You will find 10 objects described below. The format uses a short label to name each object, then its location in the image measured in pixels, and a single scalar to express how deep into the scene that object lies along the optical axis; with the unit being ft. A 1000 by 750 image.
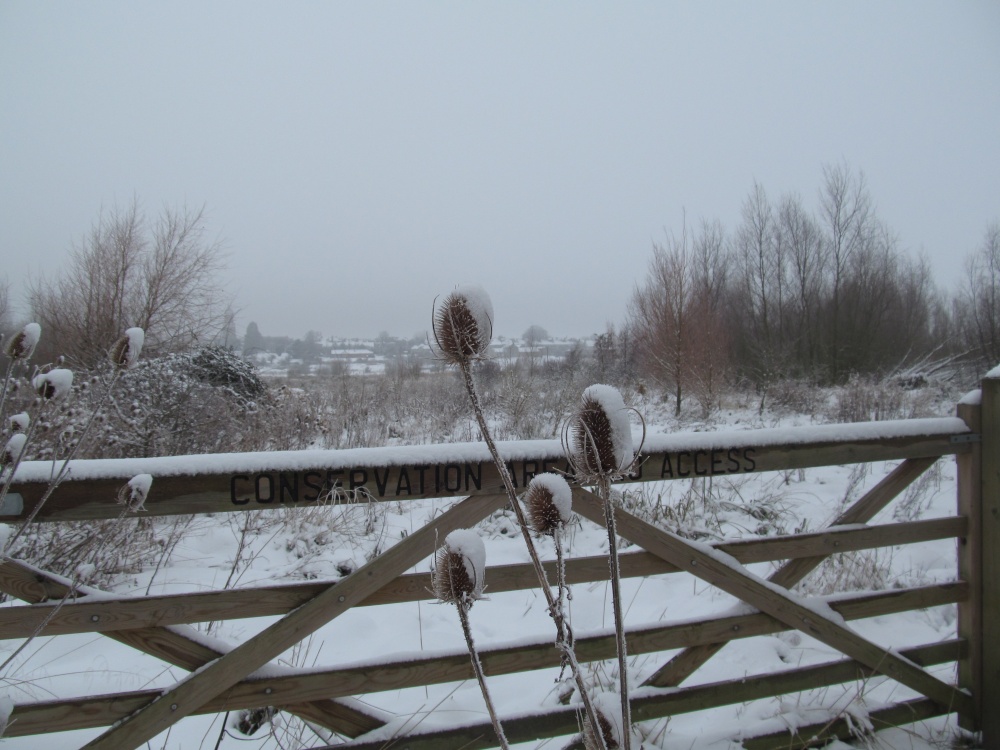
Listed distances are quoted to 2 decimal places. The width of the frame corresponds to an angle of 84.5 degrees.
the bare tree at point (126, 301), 26.99
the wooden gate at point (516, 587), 4.97
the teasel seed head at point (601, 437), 2.01
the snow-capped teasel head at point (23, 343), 3.44
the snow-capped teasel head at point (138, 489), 3.40
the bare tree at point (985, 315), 50.83
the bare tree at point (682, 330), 45.52
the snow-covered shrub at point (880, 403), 31.14
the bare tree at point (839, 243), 59.82
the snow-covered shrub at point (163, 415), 17.21
